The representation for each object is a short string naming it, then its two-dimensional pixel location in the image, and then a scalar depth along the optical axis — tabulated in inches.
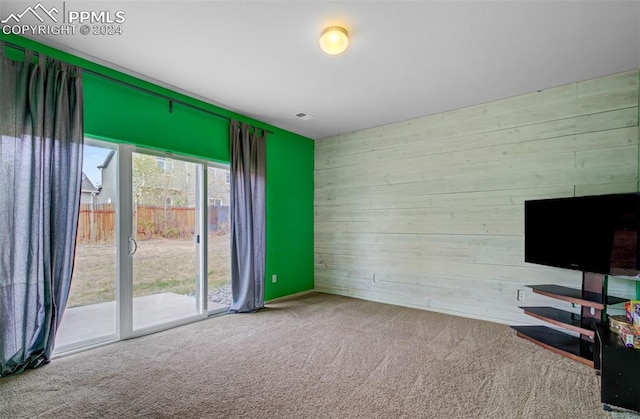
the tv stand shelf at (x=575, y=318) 102.7
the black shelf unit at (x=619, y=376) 77.6
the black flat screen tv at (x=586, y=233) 96.0
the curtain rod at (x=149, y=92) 95.6
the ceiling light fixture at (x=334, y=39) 91.1
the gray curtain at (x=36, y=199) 92.0
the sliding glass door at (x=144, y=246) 116.3
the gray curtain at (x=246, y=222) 159.8
